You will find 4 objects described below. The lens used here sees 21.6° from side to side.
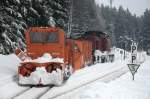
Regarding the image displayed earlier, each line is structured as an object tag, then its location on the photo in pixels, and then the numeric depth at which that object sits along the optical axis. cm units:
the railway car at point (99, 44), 3381
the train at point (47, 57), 1744
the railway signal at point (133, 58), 1883
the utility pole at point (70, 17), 5119
